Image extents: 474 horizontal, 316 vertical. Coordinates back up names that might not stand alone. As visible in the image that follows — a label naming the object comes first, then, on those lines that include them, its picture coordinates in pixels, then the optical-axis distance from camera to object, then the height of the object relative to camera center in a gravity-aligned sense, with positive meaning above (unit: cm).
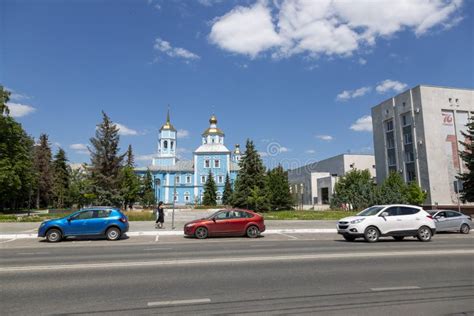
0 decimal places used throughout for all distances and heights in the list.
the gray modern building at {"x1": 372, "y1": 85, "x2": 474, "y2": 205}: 4747 +904
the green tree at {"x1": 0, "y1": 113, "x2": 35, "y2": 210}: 4447 +649
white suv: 1451 -99
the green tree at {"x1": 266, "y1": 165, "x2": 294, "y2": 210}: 4959 +136
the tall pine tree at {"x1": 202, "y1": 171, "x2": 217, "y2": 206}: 7631 +241
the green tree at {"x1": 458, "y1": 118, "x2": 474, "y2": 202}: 3722 +246
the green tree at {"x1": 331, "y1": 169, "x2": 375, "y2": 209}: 4281 +117
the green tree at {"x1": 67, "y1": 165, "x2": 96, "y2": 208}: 5422 +308
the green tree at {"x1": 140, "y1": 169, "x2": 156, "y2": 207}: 7350 +286
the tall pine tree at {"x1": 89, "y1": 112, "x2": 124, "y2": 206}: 4212 +515
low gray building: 7288 +555
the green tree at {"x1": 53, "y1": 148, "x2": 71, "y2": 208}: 6675 +582
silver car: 1939 -128
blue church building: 9119 +970
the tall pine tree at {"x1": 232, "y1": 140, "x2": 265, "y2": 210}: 4753 +349
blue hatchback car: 1616 -89
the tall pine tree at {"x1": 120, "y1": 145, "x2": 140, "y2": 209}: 6384 +380
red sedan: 1662 -103
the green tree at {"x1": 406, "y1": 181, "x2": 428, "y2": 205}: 4359 +64
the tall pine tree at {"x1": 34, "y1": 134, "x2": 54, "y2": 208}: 6375 +598
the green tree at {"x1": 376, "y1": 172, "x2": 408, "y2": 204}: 4112 +90
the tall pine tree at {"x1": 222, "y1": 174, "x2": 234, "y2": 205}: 7625 +290
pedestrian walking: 2131 -76
